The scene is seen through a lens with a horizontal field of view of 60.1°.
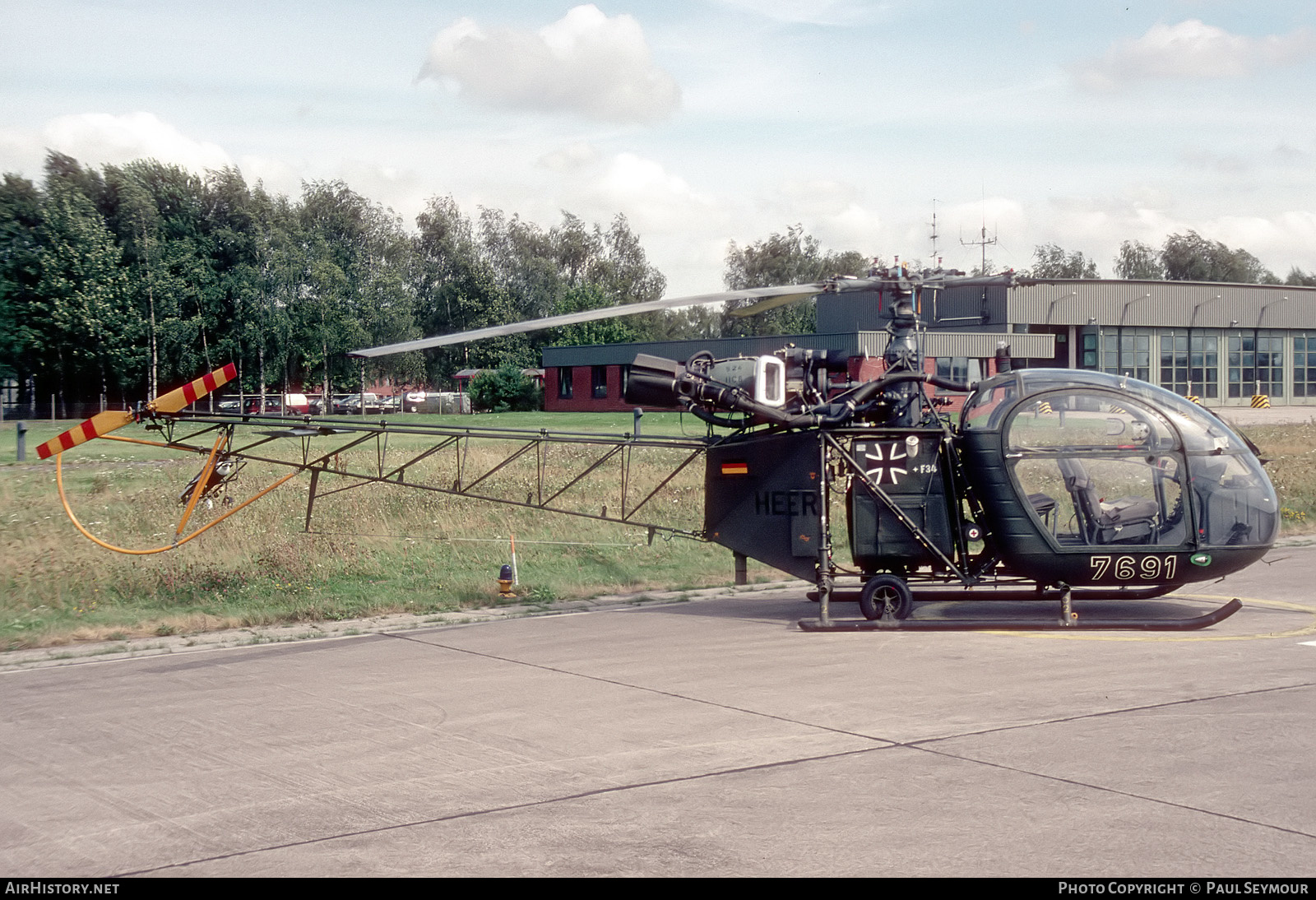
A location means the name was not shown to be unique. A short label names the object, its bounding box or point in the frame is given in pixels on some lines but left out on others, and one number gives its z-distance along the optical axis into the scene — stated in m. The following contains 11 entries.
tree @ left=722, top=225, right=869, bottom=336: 110.88
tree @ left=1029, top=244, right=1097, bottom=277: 107.81
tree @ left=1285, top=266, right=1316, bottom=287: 120.81
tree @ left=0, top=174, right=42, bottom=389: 61.41
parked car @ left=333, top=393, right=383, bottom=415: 82.69
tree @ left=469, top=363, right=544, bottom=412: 74.38
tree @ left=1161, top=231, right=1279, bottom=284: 121.12
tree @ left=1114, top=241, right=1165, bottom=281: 122.25
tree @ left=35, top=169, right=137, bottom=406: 60.84
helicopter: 11.29
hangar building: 53.34
